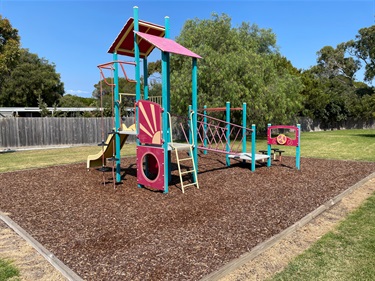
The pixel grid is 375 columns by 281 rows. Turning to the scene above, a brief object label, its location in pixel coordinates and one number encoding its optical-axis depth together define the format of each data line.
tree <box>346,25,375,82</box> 25.85
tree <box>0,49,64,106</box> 38.62
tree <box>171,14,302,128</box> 16.98
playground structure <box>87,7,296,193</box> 6.29
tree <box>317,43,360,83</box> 61.38
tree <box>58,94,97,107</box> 41.91
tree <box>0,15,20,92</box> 15.11
